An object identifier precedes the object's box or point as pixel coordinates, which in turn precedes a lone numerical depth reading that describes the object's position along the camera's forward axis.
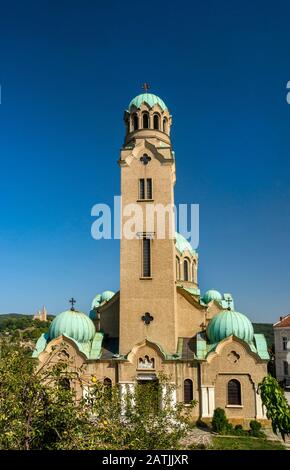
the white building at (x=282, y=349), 59.73
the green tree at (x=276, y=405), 17.20
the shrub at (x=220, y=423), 27.42
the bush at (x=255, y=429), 26.84
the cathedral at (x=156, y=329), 29.62
